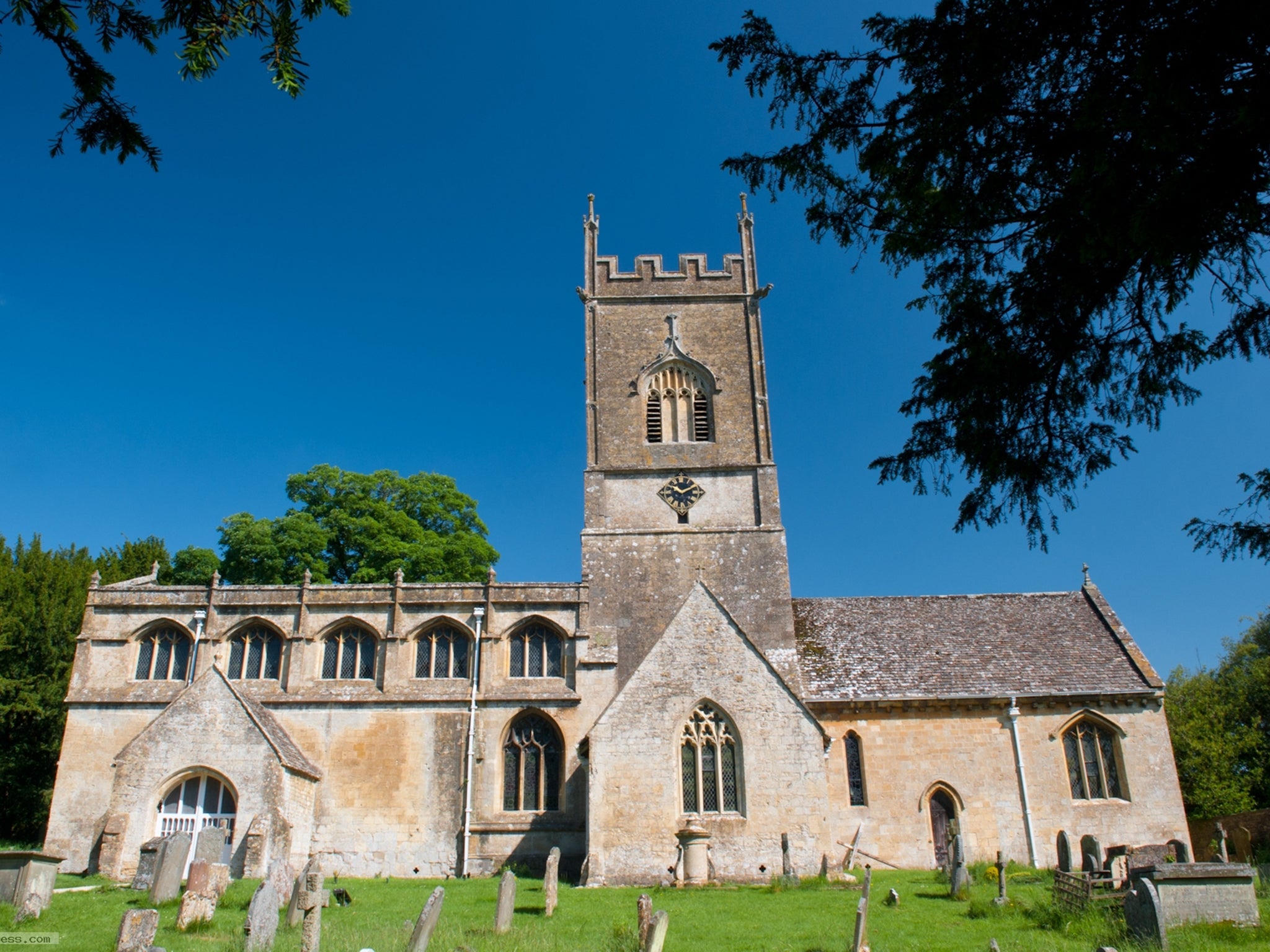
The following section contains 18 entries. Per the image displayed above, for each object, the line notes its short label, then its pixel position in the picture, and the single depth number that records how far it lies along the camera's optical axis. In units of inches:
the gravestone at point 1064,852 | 746.2
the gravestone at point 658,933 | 376.2
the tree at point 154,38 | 190.9
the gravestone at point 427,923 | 380.2
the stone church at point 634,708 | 814.5
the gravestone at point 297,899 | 483.5
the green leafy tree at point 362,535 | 1318.9
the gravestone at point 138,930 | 381.4
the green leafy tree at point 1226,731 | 1278.3
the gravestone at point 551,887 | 574.6
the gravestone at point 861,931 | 381.1
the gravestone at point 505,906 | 470.6
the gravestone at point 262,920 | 392.8
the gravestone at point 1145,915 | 410.3
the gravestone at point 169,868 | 589.9
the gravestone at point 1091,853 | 675.4
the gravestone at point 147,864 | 694.5
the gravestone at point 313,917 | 368.2
